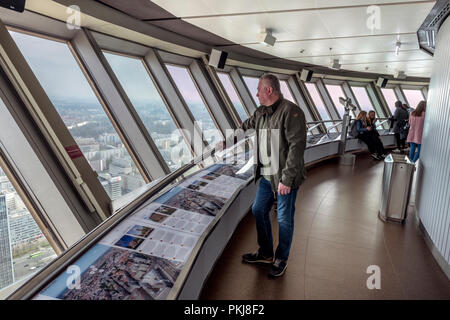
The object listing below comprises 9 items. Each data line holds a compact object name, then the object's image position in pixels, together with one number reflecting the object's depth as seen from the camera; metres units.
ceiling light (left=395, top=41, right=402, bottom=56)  5.65
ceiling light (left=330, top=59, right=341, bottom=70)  7.90
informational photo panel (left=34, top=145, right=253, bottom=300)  1.34
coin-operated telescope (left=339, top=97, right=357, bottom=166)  7.41
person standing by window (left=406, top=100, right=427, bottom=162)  5.40
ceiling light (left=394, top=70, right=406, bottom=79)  10.15
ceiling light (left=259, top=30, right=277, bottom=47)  5.00
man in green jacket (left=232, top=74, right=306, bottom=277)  2.28
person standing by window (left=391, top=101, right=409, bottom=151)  9.49
